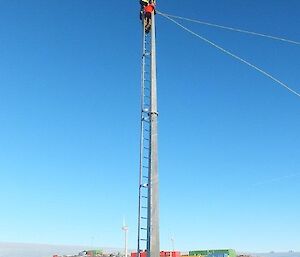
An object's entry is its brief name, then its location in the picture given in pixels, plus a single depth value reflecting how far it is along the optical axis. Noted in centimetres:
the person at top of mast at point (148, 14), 2593
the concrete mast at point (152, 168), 2070
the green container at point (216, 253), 17588
